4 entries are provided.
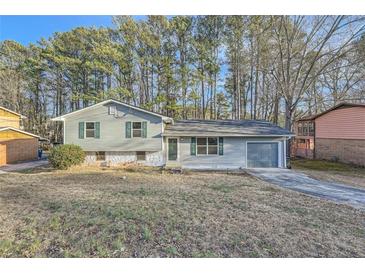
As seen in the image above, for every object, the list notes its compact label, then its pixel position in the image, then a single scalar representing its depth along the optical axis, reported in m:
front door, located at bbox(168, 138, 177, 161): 14.30
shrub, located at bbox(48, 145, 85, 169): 12.31
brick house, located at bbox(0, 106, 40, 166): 15.87
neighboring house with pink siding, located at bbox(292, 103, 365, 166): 15.59
